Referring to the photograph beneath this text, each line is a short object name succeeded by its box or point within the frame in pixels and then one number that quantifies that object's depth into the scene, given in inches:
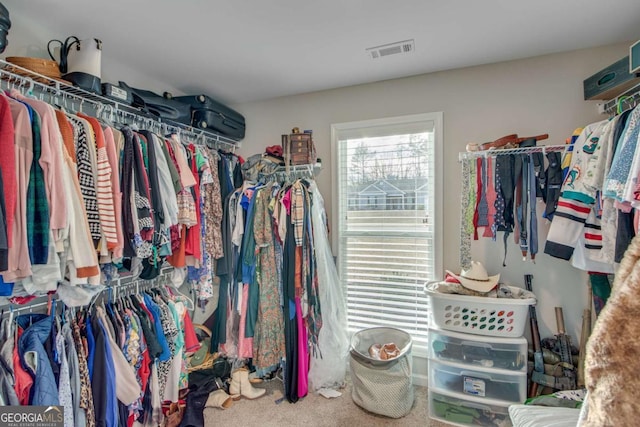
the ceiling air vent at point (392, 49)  72.0
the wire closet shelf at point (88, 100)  53.8
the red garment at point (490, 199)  71.5
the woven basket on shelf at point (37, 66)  53.7
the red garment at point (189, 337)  80.7
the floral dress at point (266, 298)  85.9
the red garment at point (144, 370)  67.4
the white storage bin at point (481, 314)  67.2
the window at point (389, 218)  90.2
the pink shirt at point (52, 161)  47.3
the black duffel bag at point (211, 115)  90.3
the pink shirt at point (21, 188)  43.7
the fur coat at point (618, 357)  21.6
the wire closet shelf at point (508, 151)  67.3
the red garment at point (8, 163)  42.6
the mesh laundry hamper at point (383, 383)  75.2
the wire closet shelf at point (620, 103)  58.0
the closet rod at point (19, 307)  56.8
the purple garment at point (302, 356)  83.9
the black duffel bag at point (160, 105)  75.1
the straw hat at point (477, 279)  69.9
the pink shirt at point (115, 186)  56.6
